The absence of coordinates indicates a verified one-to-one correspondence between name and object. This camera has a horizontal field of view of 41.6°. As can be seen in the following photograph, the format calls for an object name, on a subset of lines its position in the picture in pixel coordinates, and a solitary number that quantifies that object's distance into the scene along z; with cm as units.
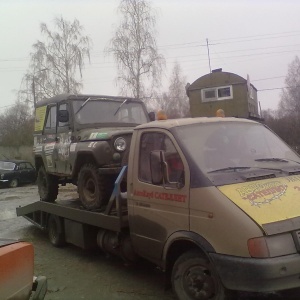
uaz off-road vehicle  601
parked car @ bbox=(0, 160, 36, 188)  2250
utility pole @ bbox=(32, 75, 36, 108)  3259
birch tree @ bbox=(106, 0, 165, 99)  2948
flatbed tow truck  344
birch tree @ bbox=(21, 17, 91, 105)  3266
